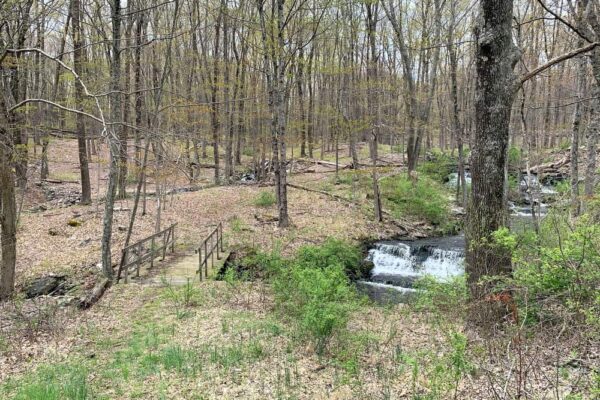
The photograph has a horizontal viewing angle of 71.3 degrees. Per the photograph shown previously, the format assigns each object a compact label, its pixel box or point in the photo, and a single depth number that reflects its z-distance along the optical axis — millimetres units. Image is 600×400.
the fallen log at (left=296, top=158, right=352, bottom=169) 29434
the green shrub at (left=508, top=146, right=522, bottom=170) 26597
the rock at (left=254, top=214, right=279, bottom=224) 17609
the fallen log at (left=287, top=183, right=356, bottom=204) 20534
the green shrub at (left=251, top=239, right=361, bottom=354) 6238
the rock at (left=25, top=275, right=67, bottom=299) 11473
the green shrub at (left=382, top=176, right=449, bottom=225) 19688
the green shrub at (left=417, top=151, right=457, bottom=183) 26406
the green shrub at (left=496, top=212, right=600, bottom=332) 4277
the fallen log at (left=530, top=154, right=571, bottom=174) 25500
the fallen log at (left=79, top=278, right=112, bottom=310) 9227
